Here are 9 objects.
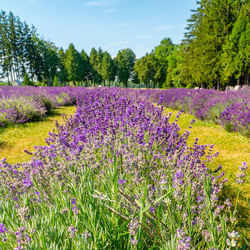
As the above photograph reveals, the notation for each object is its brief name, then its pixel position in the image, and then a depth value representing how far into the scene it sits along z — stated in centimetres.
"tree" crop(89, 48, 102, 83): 5506
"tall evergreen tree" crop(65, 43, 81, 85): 4647
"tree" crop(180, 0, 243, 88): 1868
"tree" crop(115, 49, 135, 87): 5403
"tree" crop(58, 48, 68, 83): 4916
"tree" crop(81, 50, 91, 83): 5406
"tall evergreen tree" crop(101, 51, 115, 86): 5012
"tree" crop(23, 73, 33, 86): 2818
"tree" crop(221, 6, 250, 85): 1688
